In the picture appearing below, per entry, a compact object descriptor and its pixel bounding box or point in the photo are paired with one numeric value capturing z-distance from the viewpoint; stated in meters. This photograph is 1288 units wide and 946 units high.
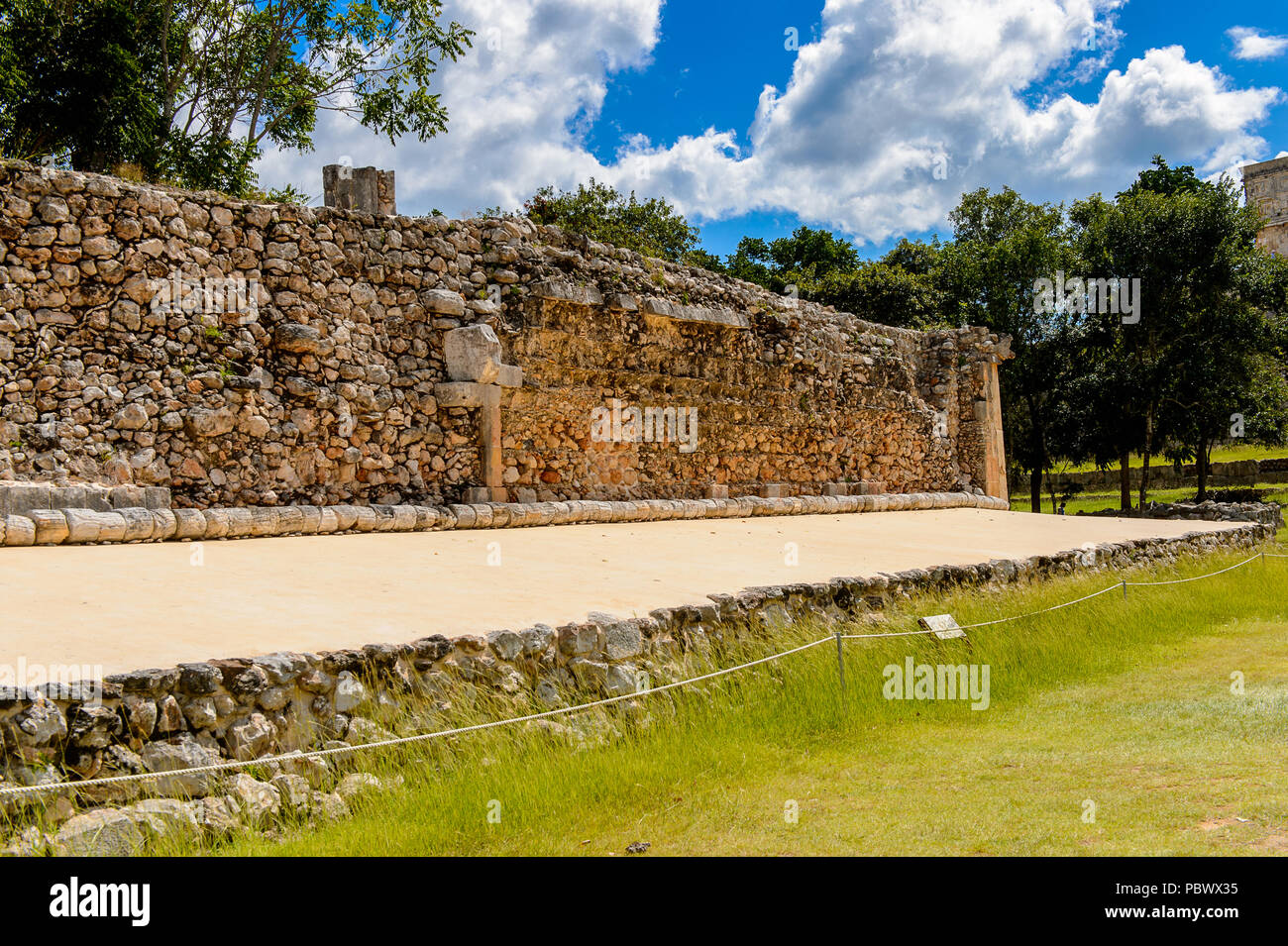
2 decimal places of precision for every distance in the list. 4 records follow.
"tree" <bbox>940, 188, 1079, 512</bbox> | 25.53
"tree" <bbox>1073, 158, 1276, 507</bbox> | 22.83
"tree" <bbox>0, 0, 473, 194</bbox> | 14.98
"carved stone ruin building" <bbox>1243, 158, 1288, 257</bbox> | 46.41
